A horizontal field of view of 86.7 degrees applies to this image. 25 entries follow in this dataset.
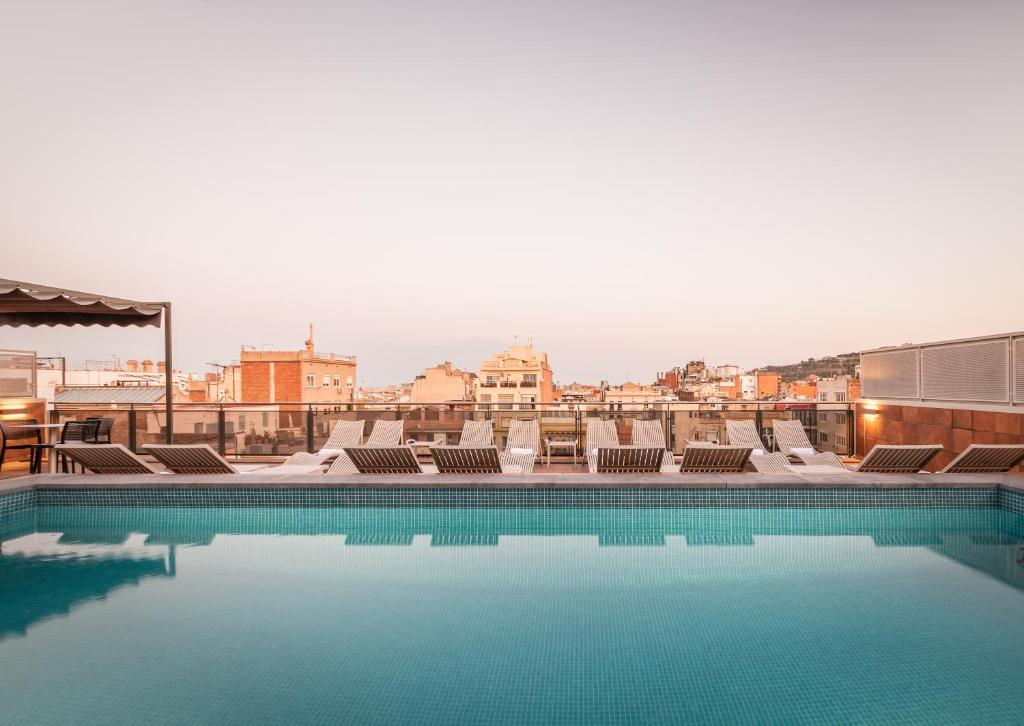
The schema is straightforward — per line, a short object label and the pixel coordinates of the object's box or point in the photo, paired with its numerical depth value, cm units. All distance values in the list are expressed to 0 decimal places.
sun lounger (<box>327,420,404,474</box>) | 788
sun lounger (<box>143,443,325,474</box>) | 524
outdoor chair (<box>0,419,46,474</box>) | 577
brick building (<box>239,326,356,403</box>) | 5091
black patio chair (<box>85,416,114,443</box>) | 673
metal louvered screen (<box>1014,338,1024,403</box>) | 598
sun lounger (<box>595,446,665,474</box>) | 532
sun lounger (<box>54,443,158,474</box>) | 530
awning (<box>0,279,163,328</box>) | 532
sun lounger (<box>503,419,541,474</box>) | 716
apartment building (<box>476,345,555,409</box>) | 6147
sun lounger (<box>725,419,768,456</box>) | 766
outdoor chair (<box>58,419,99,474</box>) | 648
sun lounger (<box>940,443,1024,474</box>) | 507
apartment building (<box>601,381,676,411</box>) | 5488
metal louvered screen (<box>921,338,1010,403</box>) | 627
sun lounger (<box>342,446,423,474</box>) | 534
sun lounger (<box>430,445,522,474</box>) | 538
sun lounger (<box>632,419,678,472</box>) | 794
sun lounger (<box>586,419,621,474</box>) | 766
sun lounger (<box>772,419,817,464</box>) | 752
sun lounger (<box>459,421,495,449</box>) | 800
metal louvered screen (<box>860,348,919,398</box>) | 782
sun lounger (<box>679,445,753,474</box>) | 526
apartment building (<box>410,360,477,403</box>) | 5688
